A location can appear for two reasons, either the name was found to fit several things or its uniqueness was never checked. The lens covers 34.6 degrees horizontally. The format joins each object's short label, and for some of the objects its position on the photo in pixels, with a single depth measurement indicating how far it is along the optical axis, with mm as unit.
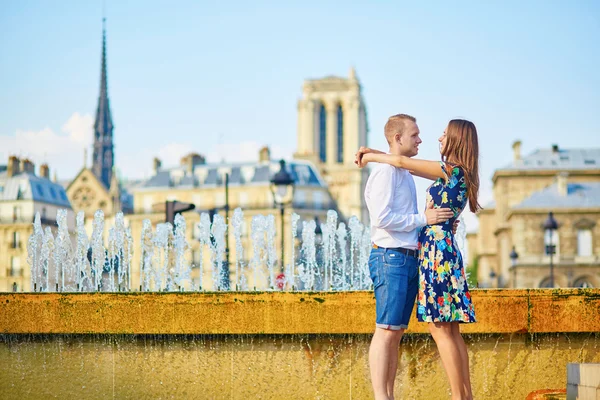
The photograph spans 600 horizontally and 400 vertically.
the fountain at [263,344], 7238
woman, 6090
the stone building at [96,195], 96250
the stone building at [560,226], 57625
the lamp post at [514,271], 56762
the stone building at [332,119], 126500
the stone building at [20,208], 72062
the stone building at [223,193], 78812
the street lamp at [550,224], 28531
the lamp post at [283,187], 19516
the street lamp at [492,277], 67506
